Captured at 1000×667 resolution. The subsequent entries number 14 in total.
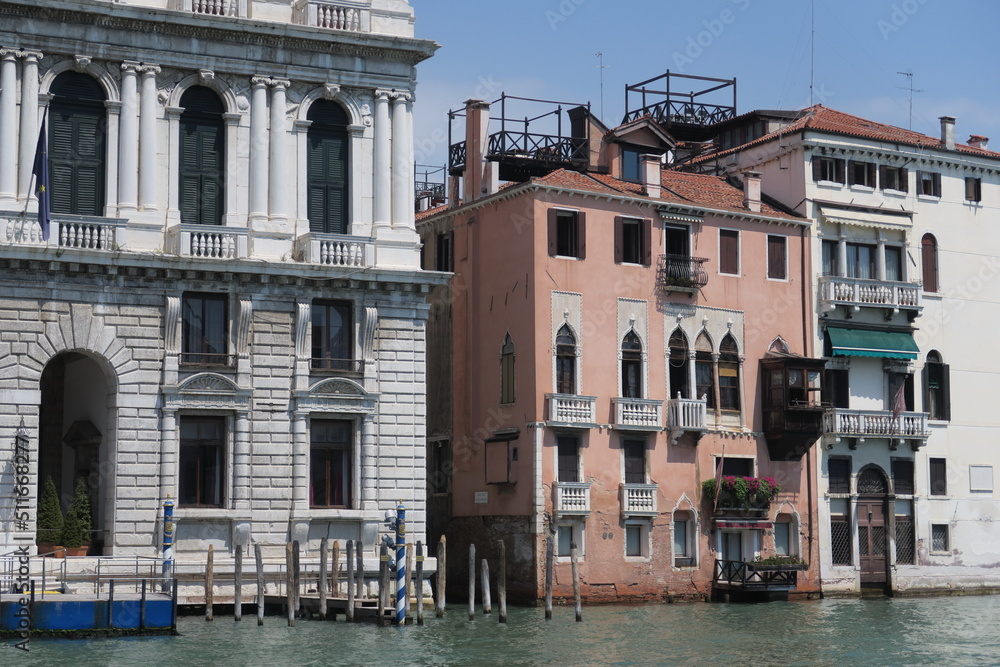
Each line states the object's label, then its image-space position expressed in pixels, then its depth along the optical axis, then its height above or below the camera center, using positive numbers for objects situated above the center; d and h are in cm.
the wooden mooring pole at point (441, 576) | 3619 -146
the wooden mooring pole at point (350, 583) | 3472 -154
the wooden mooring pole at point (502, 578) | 3606 -152
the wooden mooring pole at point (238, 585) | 3422 -157
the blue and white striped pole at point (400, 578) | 3432 -142
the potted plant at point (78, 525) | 3578 -33
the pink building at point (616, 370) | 4256 +372
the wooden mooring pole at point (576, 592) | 3706 -185
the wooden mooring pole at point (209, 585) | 3438 -157
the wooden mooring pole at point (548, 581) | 3697 -160
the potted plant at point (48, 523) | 3572 -29
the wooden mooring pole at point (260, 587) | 3438 -161
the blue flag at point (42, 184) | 3466 +679
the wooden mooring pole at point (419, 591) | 3519 -173
